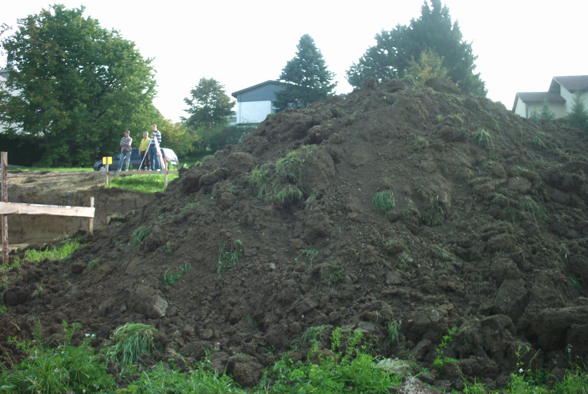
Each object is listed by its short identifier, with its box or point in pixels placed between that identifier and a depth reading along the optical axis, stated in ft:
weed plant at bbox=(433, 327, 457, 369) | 14.33
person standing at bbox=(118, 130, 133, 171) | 62.23
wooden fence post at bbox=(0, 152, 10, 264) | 30.44
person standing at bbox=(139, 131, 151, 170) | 60.49
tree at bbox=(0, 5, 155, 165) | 91.45
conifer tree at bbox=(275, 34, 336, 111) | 109.81
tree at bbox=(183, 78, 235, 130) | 134.21
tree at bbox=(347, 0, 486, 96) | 113.59
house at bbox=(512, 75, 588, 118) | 98.12
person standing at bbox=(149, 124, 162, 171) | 60.67
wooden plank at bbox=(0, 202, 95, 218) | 29.63
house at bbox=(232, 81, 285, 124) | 148.66
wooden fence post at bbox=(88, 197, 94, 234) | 36.60
